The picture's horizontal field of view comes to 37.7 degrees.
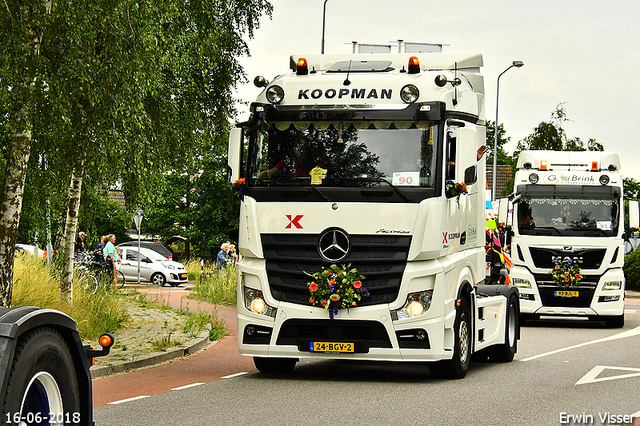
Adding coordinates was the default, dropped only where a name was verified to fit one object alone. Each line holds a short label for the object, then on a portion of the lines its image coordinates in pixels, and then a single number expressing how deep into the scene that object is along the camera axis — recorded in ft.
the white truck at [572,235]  63.77
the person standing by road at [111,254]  99.48
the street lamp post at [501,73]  136.05
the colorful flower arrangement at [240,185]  35.22
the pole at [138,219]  128.98
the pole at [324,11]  83.95
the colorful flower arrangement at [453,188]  34.12
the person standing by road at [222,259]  98.50
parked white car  131.85
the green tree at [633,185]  288.92
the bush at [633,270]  125.08
